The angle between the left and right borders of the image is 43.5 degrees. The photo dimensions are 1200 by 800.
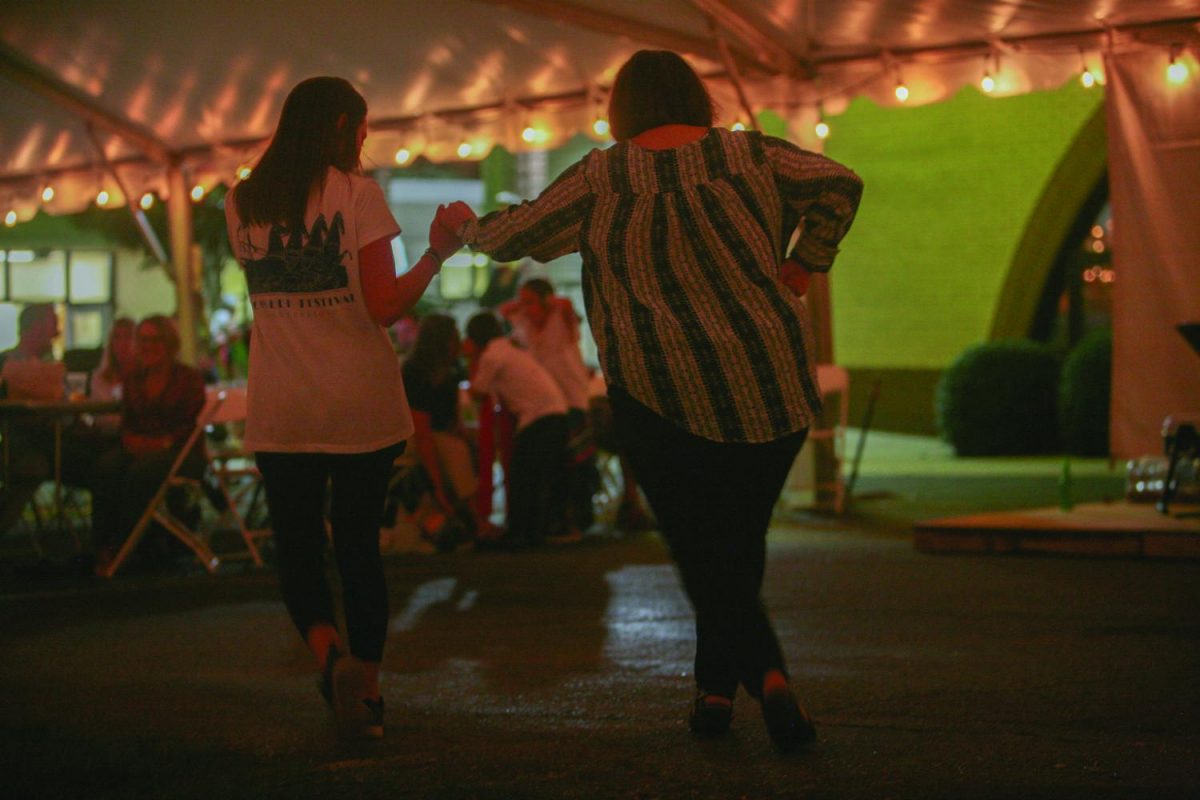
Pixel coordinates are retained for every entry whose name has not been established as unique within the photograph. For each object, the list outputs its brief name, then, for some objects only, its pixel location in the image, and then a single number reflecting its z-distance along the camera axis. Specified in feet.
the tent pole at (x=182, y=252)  44.24
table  27.55
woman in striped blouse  12.37
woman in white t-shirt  13.38
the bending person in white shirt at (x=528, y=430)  32.14
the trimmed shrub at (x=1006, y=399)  53.16
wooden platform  26.53
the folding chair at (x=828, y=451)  36.17
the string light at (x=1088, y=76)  31.81
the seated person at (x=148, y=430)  28.60
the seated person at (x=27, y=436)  29.50
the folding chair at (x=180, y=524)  28.14
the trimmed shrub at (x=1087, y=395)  50.08
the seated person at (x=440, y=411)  30.45
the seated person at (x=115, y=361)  36.29
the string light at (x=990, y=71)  32.58
